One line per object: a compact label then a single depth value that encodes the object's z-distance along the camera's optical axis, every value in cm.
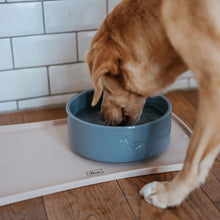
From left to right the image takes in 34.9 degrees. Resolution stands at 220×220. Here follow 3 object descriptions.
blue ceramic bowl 139
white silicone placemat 134
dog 105
